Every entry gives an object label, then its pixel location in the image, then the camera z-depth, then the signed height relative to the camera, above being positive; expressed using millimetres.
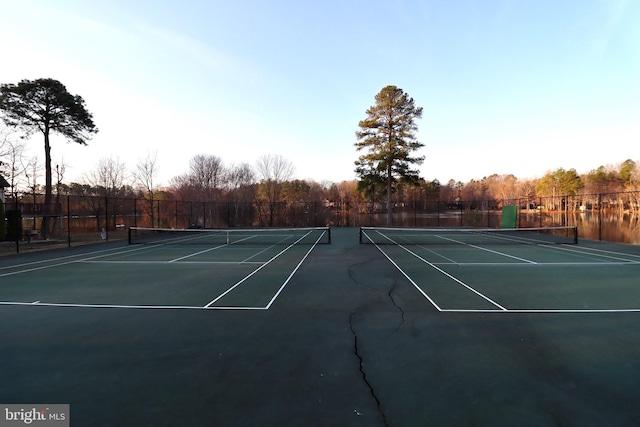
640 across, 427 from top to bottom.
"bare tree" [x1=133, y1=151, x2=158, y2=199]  38688 +4278
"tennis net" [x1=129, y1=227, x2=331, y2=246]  19109 -1792
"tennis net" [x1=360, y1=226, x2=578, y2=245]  18031 -1773
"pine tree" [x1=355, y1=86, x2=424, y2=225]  31283 +7558
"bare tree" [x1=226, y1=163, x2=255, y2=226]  49000 +4532
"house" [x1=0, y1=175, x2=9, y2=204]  24573 +2352
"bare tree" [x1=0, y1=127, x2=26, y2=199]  27119 +3879
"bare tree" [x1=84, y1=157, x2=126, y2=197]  37750 +3846
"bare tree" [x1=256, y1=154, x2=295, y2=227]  46750 +3832
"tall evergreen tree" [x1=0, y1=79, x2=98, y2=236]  22969 +8048
